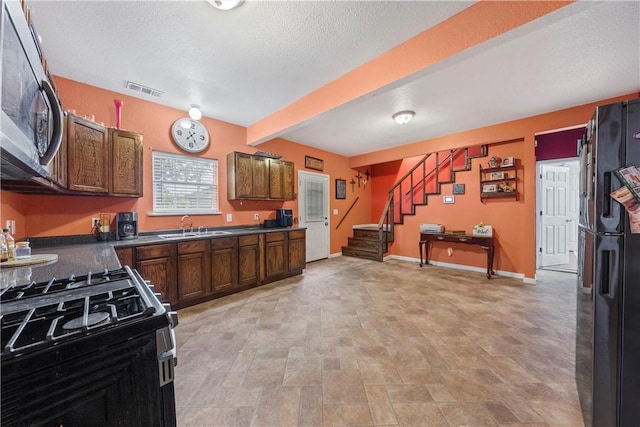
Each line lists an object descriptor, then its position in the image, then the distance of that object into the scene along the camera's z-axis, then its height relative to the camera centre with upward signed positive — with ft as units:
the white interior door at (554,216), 15.64 -0.42
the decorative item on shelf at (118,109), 9.43 +4.07
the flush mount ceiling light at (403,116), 11.62 +4.64
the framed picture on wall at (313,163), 17.62 +3.61
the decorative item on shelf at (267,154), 13.55 +3.28
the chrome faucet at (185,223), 11.57 -0.61
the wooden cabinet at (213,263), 8.95 -2.38
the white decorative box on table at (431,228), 16.26 -1.25
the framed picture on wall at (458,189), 15.97 +1.43
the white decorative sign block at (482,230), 14.16 -1.22
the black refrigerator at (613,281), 3.58 -1.11
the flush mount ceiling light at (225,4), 5.53 +4.89
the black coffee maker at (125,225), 9.36 -0.57
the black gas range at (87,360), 1.90 -1.37
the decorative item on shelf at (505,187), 13.84 +1.33
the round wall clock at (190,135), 11.32 +3.73
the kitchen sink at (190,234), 10.21 -1.11
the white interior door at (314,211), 17.39 -0.05
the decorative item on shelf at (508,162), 13.61 +2.79
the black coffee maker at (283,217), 14.83 -0.45
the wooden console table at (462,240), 13.87 -1.94
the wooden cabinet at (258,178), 12.82 +1.90
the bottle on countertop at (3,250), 5.58 -0.93
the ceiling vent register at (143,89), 9.13 +4.85
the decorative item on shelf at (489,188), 14.32 +1.34
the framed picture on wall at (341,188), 20.18 +1.89
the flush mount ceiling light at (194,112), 10.85 +4.51
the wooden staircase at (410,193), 16.40 +1.34
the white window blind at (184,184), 11.00 +1.32
